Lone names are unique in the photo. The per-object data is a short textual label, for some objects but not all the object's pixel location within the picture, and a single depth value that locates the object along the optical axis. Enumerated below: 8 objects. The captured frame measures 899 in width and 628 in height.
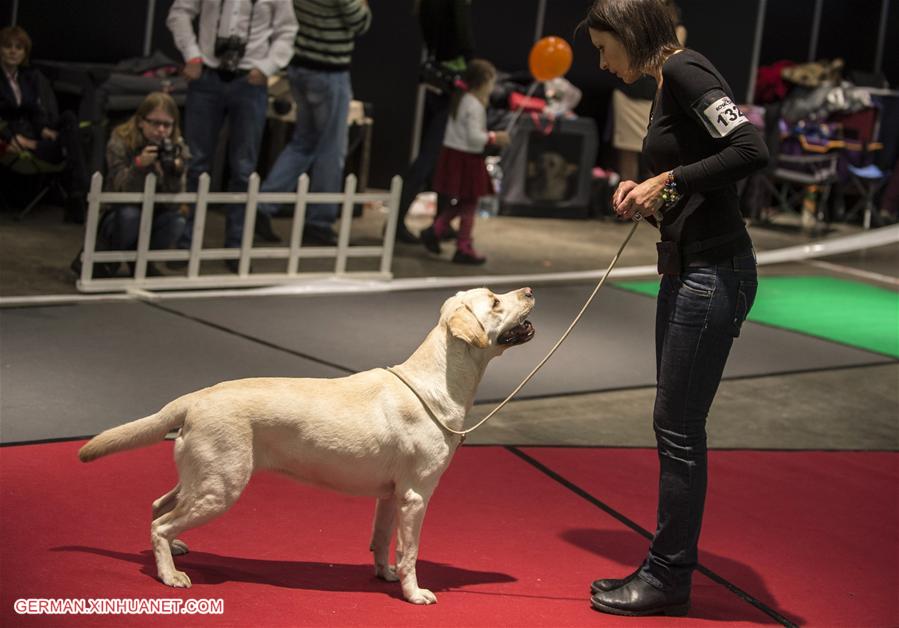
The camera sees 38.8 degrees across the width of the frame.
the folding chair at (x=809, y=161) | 13.65
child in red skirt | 9.62
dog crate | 12.63
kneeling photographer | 7.62
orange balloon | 11.45
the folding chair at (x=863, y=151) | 14.05
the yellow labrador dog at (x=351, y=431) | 3.51
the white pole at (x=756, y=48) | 15.25
